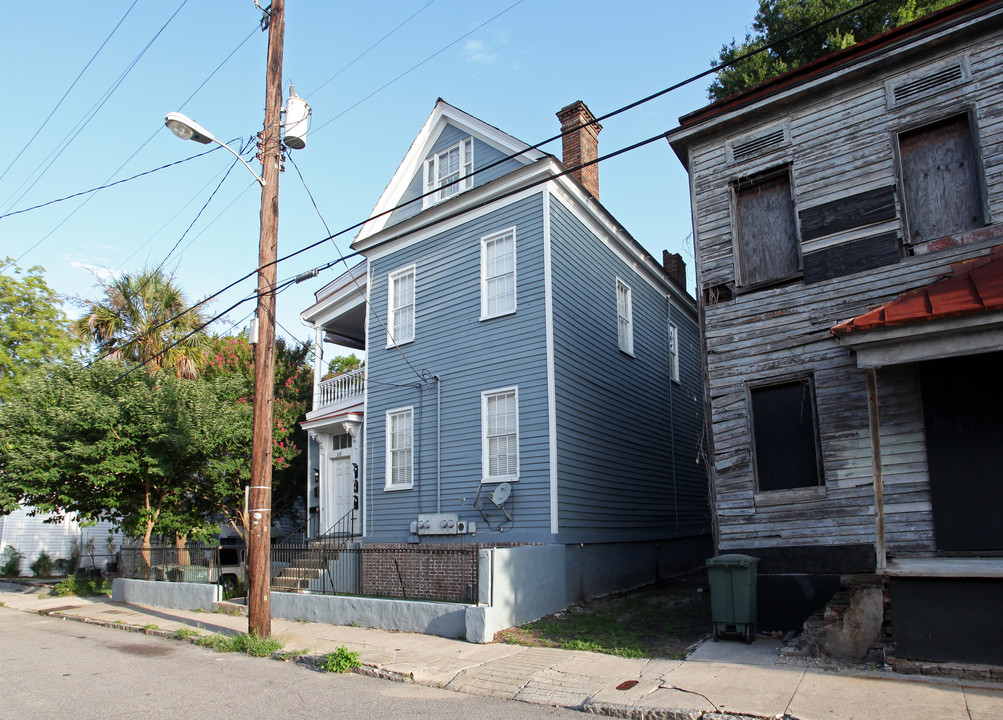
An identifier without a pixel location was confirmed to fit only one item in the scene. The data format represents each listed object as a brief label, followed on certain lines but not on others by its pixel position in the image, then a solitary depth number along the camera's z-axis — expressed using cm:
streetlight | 1066
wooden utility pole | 1070
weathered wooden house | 776
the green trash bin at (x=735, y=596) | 909
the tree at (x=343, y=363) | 3638
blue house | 1383
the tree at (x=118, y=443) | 1736
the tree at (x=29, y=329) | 2767
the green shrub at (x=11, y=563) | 3069
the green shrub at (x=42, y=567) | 3002
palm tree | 2466
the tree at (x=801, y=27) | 2041
